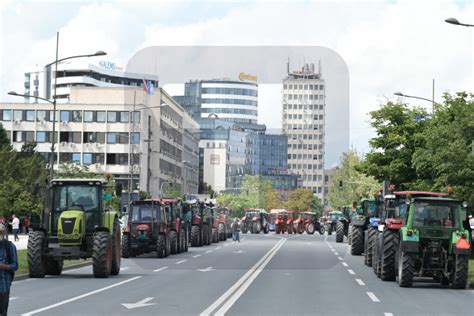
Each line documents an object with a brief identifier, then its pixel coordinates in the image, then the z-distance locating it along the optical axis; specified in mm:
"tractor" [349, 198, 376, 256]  47688
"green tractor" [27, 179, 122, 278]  29750
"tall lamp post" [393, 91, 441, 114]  58616
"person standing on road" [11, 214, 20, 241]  63594
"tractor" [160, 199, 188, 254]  48000
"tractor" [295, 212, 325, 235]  110188
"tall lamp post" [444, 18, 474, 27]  32750
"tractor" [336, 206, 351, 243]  71375
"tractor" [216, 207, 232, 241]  75312
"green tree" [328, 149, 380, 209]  126706
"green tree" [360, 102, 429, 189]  58844
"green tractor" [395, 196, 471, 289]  26922
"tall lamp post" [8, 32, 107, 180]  47312
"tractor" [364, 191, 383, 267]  37469
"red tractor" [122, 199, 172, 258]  44500
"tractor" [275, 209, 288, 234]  112688
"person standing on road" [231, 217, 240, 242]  72500
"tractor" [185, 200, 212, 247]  59750
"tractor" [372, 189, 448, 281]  29203
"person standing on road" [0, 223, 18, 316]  14562
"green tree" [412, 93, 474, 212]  35281
